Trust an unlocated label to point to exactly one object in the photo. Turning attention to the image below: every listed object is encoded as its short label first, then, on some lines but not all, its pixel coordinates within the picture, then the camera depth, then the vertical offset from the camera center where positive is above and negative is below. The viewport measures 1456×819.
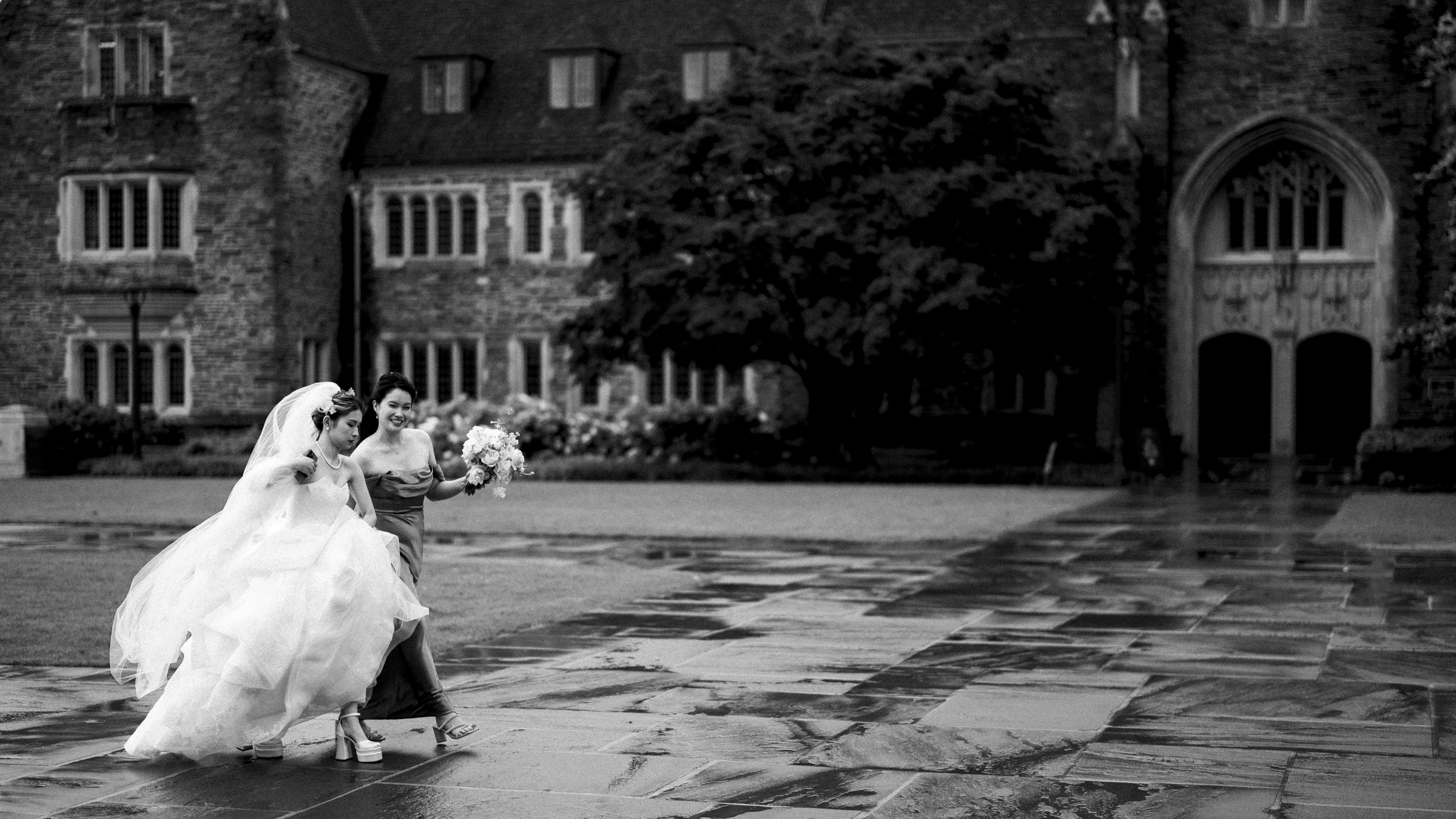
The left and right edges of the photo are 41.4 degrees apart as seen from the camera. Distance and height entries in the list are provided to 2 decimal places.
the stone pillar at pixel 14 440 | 34.47 -1.05
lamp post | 34.59 +0.03
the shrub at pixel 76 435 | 35.50 -1.02
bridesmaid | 8.71 -0.57
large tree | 30.39 +2.53
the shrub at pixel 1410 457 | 29.25 -1.27
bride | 8.18 -0.98
